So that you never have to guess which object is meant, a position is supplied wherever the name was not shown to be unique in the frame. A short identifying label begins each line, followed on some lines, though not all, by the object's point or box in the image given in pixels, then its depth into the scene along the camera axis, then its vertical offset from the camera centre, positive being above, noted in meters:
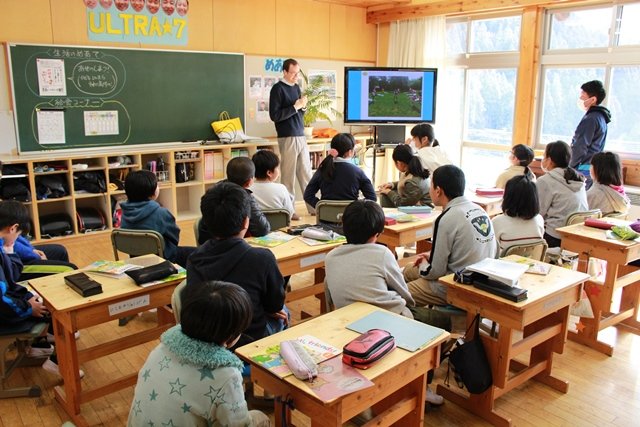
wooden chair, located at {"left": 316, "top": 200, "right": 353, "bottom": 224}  4.14 -0.75
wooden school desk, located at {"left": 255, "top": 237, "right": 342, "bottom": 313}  3.07 -0.81
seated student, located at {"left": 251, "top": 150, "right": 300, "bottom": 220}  3.86 -0.53
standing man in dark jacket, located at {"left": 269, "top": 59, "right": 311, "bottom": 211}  6.59 -0.19
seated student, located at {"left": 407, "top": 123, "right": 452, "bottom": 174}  4.98 -0.34
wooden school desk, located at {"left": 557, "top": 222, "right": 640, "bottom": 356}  3.44 -1.03
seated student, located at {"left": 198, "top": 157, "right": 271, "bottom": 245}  3.46 -0.50
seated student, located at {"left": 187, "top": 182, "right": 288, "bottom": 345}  2.26 -0.60
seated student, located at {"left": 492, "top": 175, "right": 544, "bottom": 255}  3.23 -0.62
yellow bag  6.88 -0.23
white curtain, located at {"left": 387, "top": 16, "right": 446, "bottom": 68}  7.83 +1.00
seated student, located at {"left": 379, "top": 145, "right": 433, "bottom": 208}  4.66 -0.58
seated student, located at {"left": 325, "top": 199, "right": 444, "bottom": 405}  2.46 -0.71
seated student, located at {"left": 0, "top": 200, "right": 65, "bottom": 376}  2.78 -0.93
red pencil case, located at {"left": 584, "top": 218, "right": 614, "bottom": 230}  3.67 -0.74
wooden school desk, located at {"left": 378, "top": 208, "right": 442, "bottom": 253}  3.70 -0.82
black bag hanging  2.66 -1.21
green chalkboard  5.62 +0.16
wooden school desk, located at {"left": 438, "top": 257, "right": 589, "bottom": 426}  2.55 -1.07
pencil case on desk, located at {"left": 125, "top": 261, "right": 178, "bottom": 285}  2.64 -0.79
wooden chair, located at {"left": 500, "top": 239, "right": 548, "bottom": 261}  3.22 -0.80
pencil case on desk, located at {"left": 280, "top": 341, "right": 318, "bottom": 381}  1.79 -0.83
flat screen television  7.08 +0.21
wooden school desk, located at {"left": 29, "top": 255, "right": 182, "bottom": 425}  2.48 -0.94
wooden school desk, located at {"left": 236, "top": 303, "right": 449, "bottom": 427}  1.80 -0.94
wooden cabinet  5.54 -0.72
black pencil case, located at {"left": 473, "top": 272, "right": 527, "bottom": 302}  2.48 -0.81
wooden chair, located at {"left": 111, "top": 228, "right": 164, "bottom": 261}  3.34 -0.81
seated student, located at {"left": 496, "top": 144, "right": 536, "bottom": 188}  4.96 -0.43
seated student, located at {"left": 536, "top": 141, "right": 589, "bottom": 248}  4.16 -0.59
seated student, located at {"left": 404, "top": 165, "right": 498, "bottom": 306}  2.94 -0.67
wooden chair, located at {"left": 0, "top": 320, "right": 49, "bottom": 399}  2.81 -1.26
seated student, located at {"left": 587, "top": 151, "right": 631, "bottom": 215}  4.16 -0.56
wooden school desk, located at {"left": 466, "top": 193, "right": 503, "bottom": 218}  4.60 -0.76
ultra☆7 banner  5.95 +0.98
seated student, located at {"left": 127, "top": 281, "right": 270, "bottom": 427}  1.59 -0.76
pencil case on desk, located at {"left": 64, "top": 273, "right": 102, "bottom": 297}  2.51 -0.82
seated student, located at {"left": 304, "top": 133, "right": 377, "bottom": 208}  4.40 -0.53
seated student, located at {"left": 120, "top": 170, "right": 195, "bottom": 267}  3.50 -0.65
